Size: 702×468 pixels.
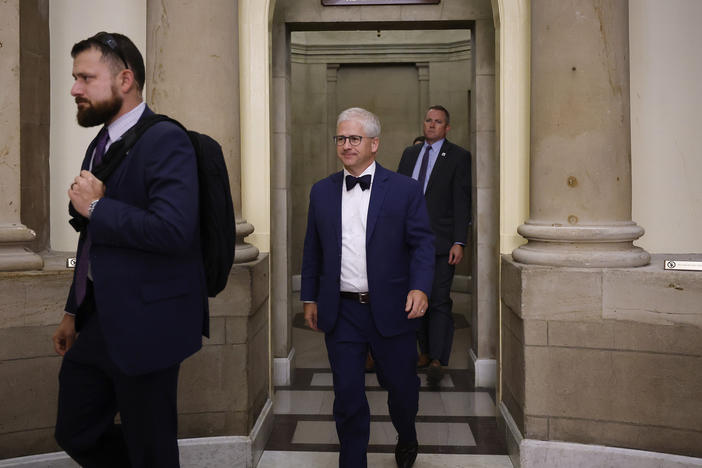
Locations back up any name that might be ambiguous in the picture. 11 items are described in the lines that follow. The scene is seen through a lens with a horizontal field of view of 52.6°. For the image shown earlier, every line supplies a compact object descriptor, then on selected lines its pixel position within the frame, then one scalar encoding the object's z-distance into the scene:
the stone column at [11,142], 3.68
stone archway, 5.47
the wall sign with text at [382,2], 5.43
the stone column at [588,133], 3.82
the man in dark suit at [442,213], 5.50
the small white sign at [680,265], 3.59
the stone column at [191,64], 3.98
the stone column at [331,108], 11.02
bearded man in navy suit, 2.11
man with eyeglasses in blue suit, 3.41
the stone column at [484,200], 5.49
